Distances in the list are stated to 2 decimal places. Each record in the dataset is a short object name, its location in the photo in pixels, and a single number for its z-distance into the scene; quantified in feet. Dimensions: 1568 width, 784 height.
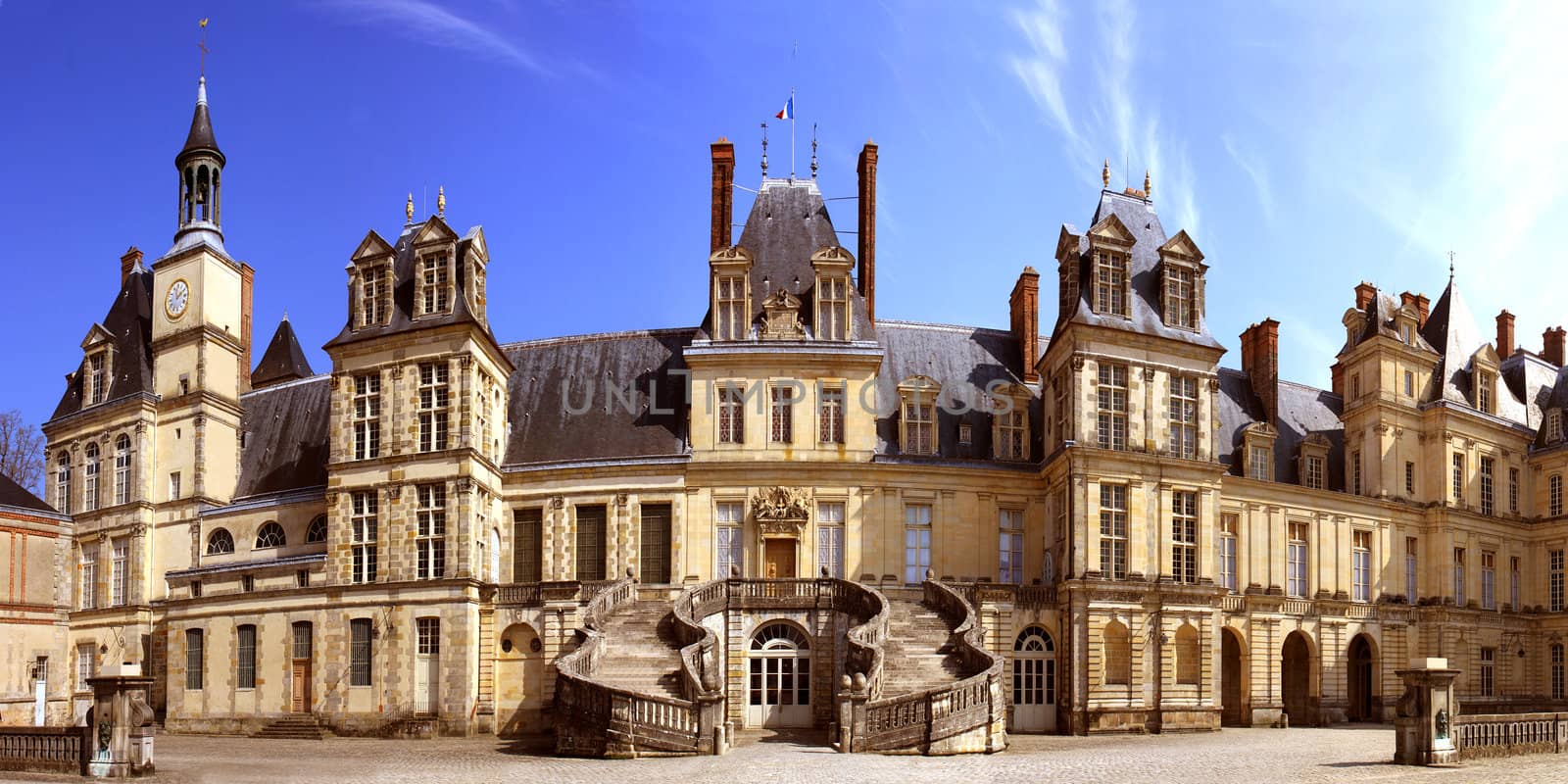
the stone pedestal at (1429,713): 91.20
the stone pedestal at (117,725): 86.74
